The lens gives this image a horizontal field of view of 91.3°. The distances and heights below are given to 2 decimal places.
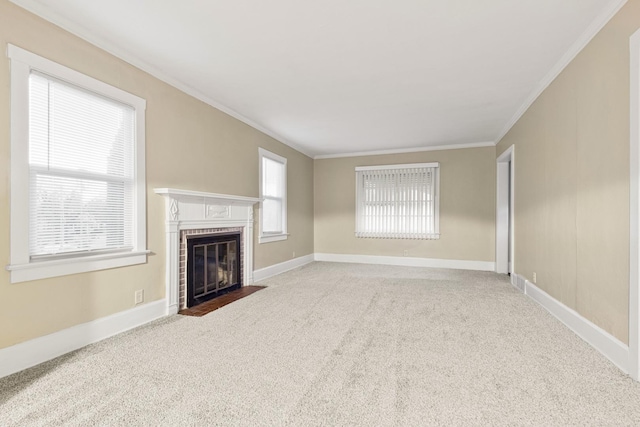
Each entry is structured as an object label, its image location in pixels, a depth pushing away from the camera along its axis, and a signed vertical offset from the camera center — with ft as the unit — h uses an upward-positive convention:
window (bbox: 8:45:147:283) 7.32 +1.13
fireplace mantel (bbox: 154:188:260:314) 11.32 -0.13
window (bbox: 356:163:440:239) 22.43 +0.96
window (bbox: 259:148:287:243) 18.17 +1.10
